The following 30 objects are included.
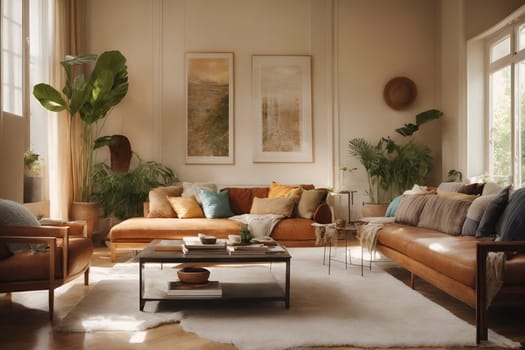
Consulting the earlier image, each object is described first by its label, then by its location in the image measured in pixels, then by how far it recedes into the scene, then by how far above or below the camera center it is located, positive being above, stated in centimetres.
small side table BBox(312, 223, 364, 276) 514 -54
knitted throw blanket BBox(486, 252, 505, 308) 312 -58
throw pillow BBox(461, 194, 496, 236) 437 -32
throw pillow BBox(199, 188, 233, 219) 662 -36
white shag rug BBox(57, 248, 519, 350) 311 -93
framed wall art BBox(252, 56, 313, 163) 785 +85
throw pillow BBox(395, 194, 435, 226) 536 -35
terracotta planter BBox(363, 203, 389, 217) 728 -47
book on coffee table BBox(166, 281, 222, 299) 377 -81
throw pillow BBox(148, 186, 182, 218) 659 -35
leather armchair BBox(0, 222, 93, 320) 359 -58
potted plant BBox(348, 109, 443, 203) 767 +18
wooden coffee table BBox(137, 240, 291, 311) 379 -60
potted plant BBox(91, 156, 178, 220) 730 -21
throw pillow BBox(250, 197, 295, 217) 647 -38
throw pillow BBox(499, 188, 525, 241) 369 -33
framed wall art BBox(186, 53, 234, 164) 778 +93
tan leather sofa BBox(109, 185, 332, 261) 585 -59
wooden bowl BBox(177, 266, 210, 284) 392 -73
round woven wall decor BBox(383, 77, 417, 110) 795 +117
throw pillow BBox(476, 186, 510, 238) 419 -30
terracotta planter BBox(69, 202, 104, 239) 686 -48
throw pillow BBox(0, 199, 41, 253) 387 -32
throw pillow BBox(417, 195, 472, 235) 463 -36
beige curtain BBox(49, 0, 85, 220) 671 +54
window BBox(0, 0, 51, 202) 547 +112
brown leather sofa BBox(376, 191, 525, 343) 312 -59
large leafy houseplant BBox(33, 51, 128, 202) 642 +92
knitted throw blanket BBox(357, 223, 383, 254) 543 -61
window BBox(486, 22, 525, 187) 639 +83
